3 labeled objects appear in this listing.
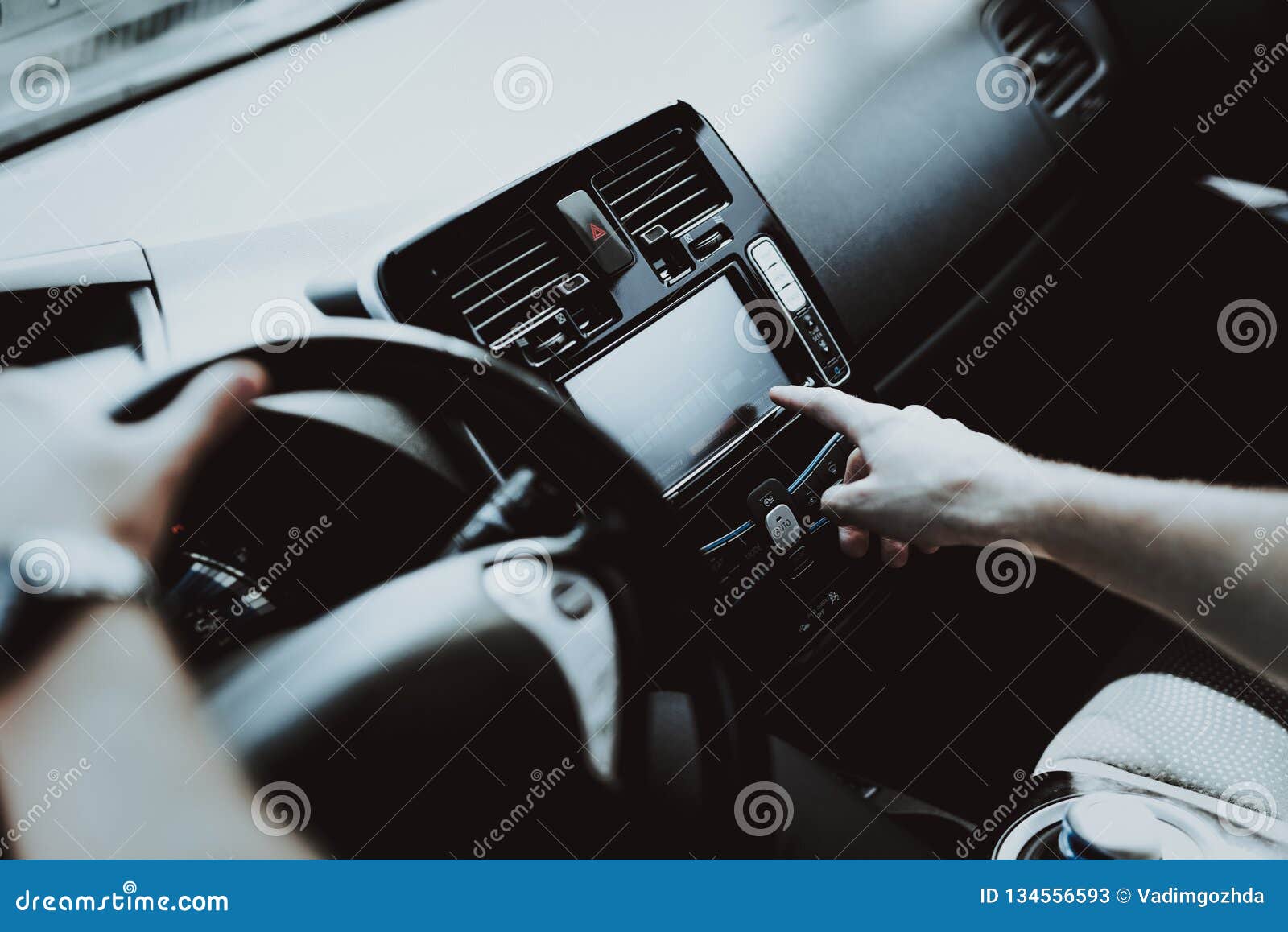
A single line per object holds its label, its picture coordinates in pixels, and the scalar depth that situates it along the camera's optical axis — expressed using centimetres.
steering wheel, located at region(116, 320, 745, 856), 67
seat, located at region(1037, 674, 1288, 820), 89
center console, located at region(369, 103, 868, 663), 83
